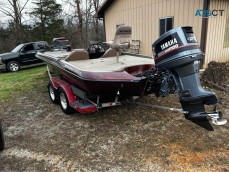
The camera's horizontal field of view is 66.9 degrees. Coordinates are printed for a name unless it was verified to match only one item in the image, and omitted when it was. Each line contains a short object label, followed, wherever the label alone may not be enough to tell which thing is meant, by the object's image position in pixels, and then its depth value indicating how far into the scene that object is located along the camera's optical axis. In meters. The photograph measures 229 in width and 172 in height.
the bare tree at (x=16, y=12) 13.90
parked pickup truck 8.66
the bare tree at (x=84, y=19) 14.49
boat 2.09
